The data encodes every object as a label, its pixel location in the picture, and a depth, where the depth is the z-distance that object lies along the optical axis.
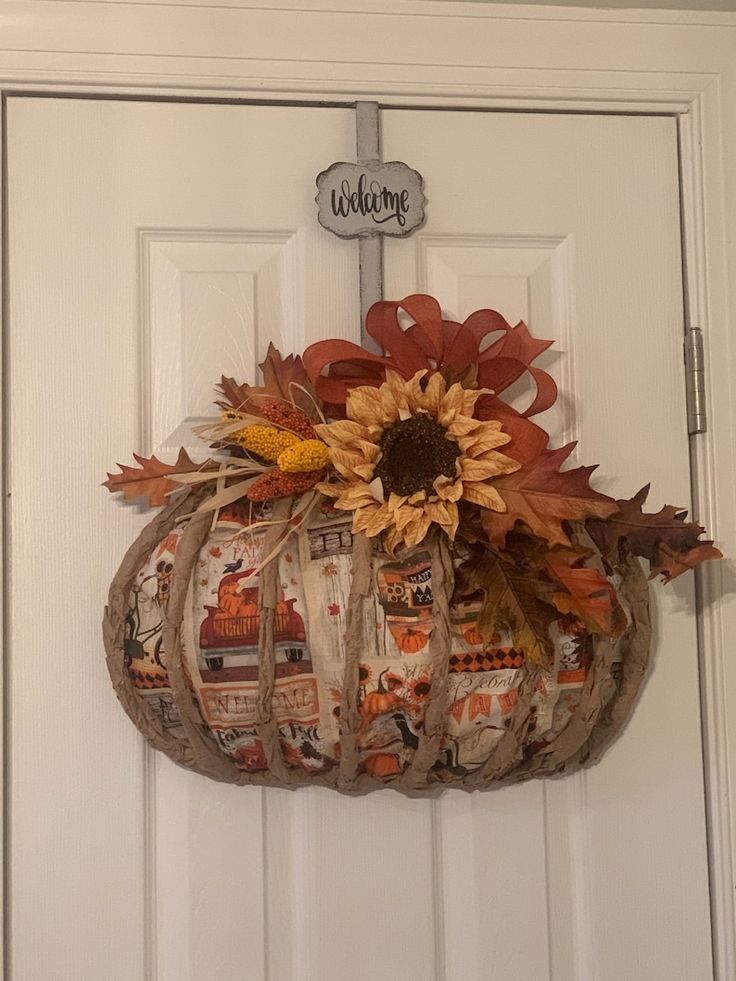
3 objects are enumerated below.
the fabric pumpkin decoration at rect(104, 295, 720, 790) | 0.73
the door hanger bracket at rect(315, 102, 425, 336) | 0.86
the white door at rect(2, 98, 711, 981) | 0.83
